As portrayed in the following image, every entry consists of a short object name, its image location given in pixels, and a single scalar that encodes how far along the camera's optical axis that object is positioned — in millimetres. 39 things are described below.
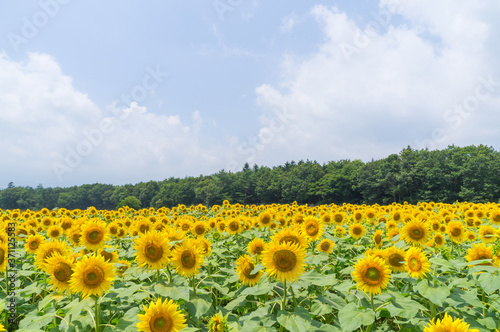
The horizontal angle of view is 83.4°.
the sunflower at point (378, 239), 5441
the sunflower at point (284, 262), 2807
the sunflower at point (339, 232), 6848
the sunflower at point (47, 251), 3496
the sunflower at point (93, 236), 3709
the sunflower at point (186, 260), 3164
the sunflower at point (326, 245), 4719
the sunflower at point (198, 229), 6414
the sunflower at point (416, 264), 3016
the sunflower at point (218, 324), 2477
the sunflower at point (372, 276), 2926
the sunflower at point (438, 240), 5449
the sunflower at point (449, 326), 1819
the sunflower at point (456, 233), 5840
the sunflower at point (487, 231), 5387
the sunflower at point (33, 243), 4765
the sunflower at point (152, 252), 3098
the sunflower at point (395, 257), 3507
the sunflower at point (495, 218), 7891
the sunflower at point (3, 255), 3430
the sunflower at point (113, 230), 6574
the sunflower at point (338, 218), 7745
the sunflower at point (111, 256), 3814
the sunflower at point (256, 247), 4093
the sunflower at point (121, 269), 3884
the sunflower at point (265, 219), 7367
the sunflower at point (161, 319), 2393
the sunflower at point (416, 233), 4625
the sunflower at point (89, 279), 2691
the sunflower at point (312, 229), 4688
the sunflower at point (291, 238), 3248
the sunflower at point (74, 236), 4590
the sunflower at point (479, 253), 3523
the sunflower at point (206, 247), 4242
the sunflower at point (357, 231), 6746
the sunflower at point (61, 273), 2930
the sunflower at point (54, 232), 6586
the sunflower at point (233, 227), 7012
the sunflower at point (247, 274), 3617
